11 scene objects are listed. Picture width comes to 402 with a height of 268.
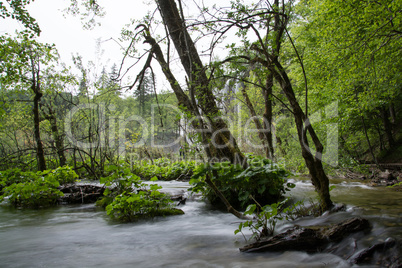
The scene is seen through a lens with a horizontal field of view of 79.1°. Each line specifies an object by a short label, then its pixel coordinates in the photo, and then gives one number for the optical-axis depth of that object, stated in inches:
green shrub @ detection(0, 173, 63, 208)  220.8
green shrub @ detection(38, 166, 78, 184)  295.1
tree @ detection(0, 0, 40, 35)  202.7
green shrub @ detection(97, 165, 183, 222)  165.9
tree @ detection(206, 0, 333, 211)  123.4
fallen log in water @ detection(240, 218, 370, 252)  102.0
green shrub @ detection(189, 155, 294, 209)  176.1
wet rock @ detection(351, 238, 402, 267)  82.9
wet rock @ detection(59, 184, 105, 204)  257.3
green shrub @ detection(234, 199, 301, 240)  107.2
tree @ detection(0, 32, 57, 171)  279.9
